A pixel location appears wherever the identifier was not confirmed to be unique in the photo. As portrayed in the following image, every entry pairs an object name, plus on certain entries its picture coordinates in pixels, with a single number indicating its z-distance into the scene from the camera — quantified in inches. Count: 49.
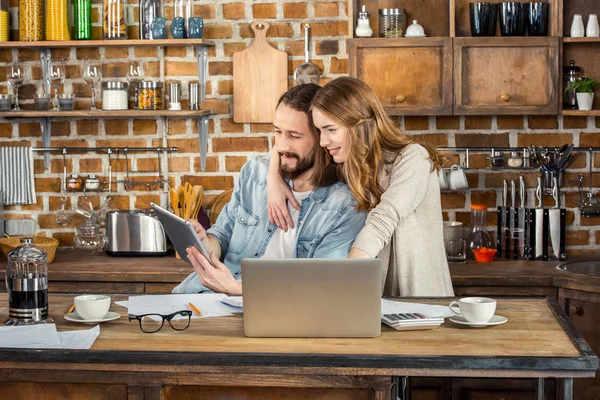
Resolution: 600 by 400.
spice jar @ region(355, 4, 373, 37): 156.4
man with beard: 114.5
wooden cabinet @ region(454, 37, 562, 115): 154.4
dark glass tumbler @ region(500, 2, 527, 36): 155.1
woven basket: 154.9
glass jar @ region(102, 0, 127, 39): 163.0
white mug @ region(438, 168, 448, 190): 161.5
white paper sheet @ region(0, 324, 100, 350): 82.4
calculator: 87.4
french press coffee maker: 91.0
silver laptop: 81.8
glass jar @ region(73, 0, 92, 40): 164.4
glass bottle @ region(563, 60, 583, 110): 158.1
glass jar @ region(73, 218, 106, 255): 166.1
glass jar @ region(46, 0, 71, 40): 163.9
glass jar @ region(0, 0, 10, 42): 164.1
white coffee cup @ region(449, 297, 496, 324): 88.5
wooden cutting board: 163.8
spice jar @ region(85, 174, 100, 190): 169.0
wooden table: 77.5
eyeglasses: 88.7
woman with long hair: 108.4
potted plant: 155.2
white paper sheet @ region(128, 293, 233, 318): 95.3
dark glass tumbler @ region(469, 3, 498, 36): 154.8
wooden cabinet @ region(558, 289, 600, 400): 138.1
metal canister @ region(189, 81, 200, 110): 163.6
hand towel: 171.6
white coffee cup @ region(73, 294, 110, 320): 91.0
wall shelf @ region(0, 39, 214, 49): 158.9
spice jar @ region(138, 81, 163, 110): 161.5
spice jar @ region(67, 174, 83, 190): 168.9
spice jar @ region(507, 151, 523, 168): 161.9
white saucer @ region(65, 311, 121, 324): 91.2
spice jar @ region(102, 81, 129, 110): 161.3
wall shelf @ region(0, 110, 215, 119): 159.0
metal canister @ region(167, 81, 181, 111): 162.7
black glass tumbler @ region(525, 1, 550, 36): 154.8
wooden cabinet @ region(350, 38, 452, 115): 155.3
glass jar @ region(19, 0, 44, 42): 164.1
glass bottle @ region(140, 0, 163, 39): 162.9
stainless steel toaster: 159.8
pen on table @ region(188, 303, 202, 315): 95.4
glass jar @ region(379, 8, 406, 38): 157.2
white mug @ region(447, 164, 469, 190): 160.9
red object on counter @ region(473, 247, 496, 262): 154.3
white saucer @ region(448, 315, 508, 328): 88.5
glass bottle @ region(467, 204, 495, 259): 160.4
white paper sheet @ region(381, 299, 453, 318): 93.9
